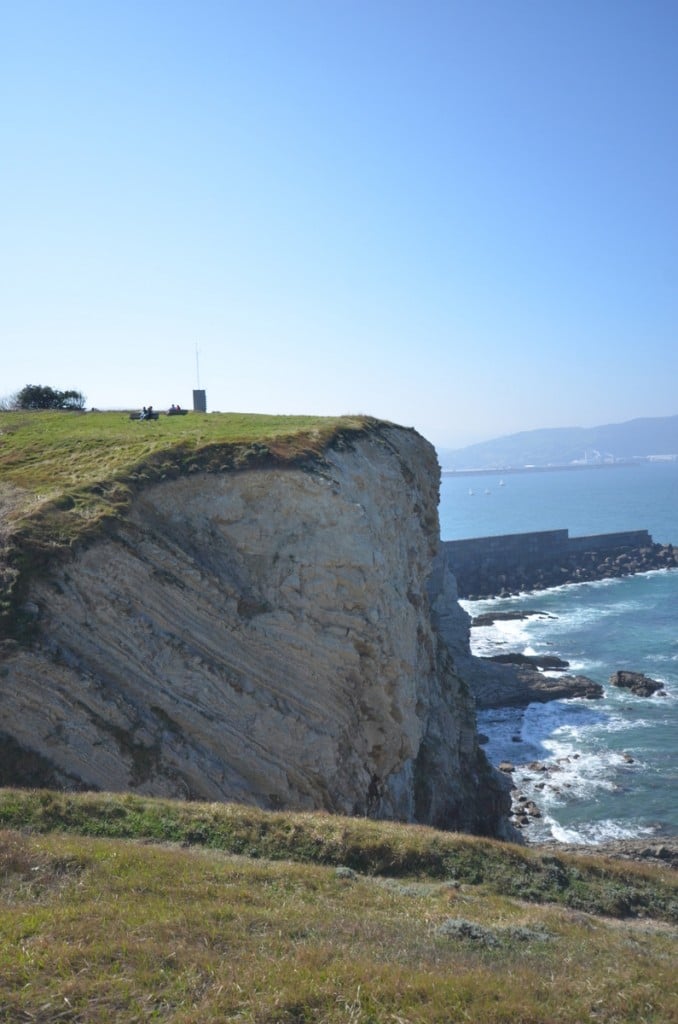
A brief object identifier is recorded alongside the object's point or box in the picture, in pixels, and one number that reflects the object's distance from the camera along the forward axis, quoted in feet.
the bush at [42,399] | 124.67
